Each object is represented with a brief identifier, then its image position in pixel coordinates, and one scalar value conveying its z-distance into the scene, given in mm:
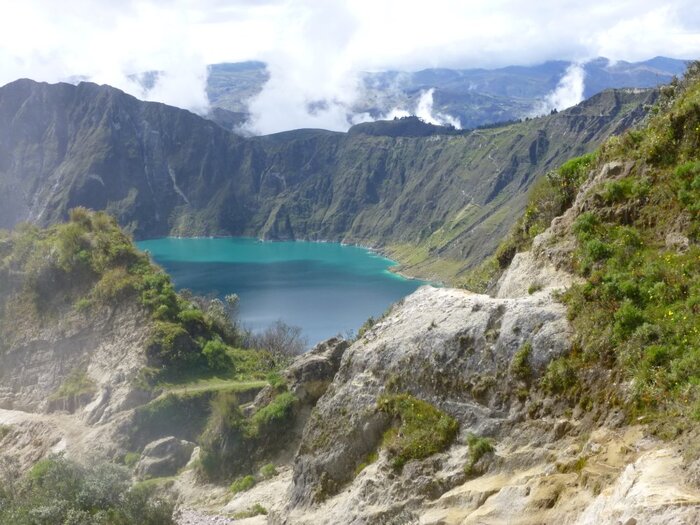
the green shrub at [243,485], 32375
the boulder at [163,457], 38750
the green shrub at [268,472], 32875
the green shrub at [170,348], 49156
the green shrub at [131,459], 40866
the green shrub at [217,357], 51344
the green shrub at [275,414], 35281
